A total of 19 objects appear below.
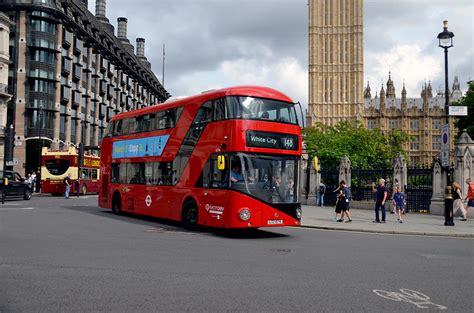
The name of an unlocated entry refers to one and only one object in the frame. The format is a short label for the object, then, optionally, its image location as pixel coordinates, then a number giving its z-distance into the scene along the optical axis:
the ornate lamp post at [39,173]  43.19
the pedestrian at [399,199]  18.24
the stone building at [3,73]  44.53
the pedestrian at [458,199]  18.88
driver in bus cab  11.99
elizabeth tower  106.44
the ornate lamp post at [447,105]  16.67
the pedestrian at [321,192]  27.64
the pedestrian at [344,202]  17.68
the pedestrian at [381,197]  17.58
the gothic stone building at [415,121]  114.88
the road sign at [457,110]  16.62
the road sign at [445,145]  16.84
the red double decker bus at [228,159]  12.02
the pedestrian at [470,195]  19.58
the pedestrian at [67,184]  30.52
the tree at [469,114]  49.00
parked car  26.28
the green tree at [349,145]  45.56
